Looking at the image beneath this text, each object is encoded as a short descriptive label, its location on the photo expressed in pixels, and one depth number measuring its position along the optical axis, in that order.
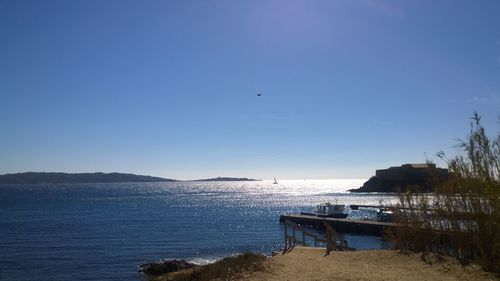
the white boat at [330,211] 65.31
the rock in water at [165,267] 26.37
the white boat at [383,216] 51.55
